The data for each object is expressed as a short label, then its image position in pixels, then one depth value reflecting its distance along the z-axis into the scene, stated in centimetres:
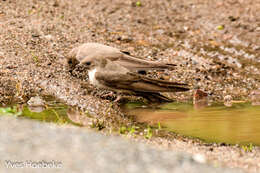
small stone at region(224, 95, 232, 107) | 1316
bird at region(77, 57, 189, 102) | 1211
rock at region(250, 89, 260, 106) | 1316
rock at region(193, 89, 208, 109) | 1300
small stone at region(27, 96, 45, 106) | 1159
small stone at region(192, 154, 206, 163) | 772
